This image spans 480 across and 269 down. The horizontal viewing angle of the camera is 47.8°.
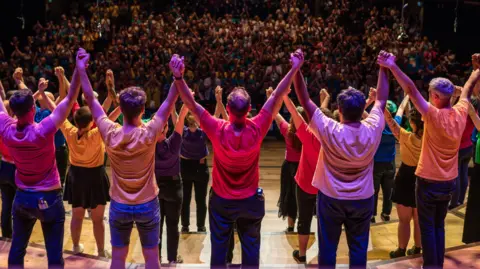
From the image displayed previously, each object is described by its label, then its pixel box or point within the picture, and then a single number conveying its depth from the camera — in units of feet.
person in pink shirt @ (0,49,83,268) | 10.55
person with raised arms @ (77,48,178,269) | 10.28
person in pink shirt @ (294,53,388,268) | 10.31
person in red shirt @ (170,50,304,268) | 10.59
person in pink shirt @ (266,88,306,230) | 17.58
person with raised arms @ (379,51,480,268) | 11.65
